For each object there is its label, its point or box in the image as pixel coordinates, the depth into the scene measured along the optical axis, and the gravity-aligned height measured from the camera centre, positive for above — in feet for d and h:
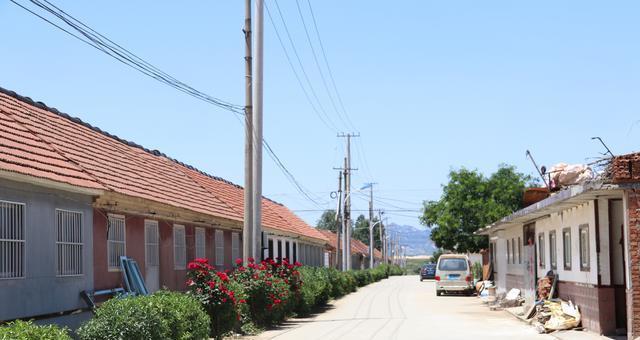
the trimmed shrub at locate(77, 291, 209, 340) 41.22 -3.91
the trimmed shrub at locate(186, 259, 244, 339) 59.11 -3.74
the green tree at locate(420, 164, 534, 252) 168.14 +5.78
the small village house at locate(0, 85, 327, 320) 43.04 +1.68
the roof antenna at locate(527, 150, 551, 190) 83.30 +5.99
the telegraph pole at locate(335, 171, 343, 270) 181.16 +3.42
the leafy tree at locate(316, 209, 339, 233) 550.36 +9.83
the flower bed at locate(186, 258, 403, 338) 59.47 -4.57
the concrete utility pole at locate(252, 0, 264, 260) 78.64 +9.16
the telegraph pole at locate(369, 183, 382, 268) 284.12 +5.86
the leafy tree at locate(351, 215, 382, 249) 506.48 +2.73
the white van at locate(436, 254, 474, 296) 137.69 -6.16
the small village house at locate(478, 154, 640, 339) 55.52 -0.85
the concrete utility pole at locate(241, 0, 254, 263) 75.20 +8.02
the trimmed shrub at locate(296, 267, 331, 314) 93.15 -5.95
